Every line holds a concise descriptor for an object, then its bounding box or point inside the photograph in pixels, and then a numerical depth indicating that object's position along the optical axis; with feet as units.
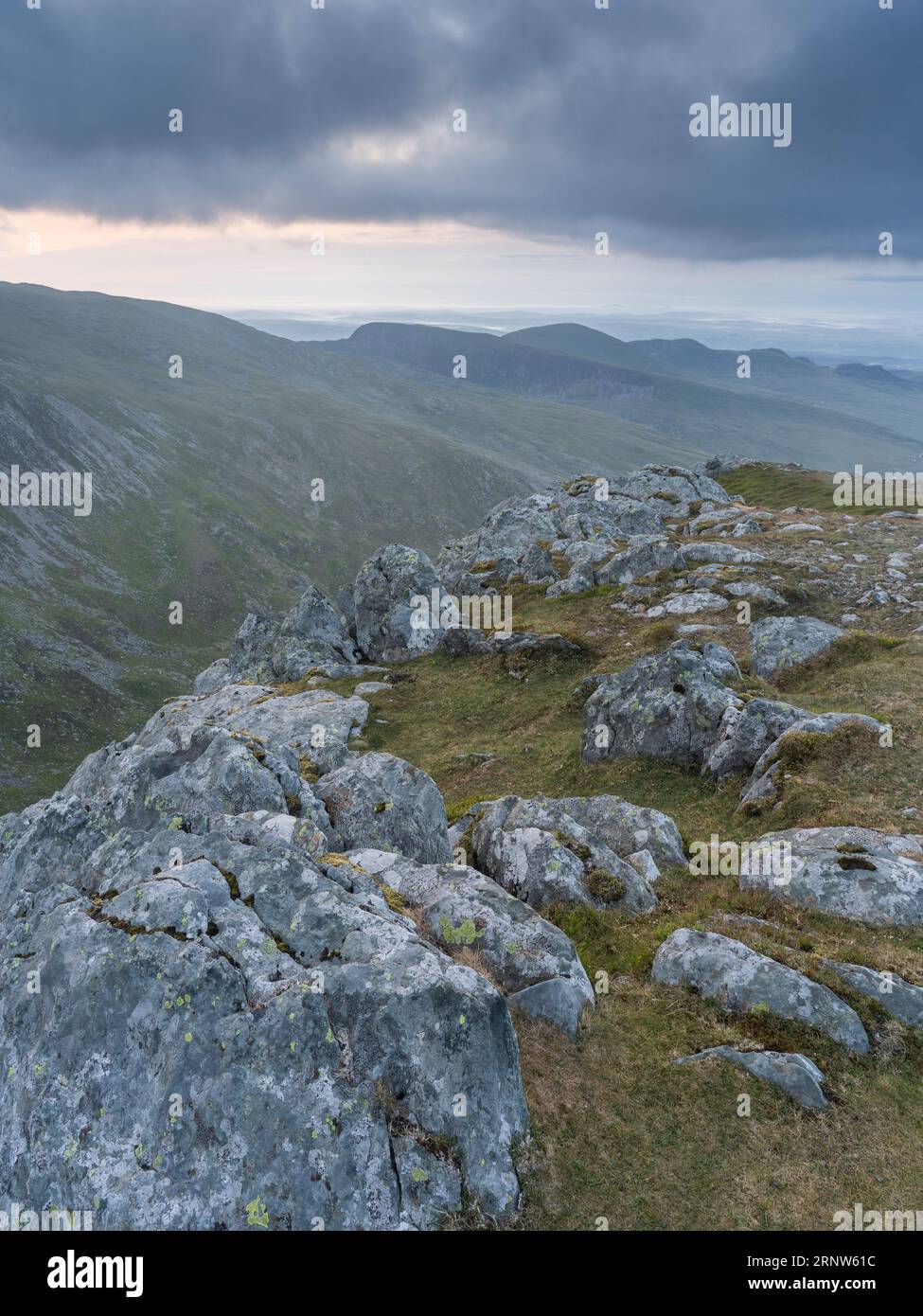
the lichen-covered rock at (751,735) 99.60
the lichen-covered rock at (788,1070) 47.70
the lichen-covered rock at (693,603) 171.83
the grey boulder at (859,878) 65.05
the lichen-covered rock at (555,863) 71.92
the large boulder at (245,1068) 39.27
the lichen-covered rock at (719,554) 199.21
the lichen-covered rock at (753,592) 167.12
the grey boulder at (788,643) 132.05
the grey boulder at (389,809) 80.43
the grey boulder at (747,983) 52.90
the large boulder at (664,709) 109.40
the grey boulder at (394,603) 190.70
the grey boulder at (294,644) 193.26
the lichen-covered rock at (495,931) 55.52
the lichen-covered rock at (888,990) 53.57
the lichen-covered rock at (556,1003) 52.85
